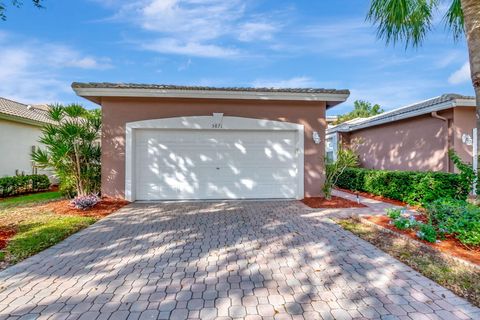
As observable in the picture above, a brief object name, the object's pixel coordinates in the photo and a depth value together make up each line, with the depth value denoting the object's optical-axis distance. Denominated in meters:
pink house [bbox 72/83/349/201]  8.72
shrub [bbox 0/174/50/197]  9.93
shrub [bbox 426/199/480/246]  4.21
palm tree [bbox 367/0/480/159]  6.21
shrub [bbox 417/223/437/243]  4.49
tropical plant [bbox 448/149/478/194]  5.54
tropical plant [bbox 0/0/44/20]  5.35
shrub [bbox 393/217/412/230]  5.19
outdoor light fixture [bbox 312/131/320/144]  9.11
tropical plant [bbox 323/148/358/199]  8.45
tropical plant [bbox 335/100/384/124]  34.03
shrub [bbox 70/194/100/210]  7.37
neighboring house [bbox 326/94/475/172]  8.80
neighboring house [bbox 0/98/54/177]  11.54
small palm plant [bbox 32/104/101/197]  7.80
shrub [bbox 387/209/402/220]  5.54
